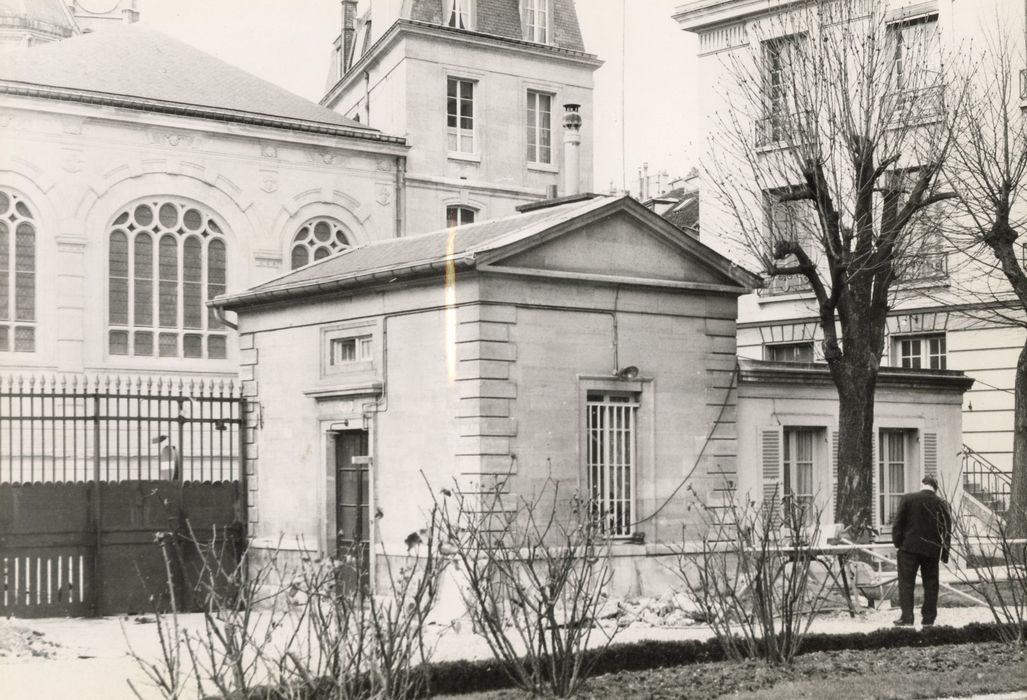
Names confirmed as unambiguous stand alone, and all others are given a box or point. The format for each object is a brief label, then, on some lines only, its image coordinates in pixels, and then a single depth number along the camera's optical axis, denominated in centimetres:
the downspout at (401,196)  3681
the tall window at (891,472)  2348
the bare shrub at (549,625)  1070
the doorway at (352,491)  1916
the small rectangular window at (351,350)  1938
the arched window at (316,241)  3503
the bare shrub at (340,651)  898
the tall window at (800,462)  2216
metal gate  1769
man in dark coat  1550
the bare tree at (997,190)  2275
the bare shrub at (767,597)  1229
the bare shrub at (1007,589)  1330
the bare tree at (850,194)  2061
